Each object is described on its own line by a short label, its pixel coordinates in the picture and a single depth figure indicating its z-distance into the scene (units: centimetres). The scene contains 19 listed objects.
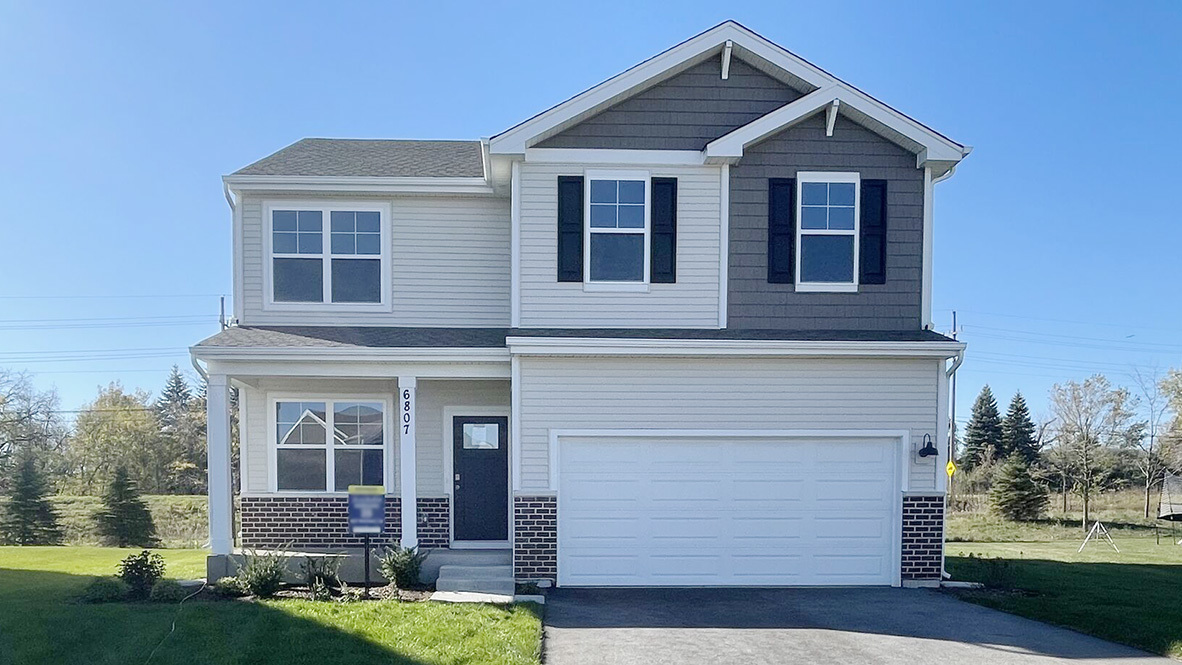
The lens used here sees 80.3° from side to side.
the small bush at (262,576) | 849
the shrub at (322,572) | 883
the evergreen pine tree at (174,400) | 3629
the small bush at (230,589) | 855
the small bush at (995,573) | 980
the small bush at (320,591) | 841
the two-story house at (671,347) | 946
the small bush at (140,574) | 848
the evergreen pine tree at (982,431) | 3853
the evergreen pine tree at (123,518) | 1758
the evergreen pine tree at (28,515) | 1841
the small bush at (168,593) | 830
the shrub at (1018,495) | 2248
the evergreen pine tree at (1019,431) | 3791
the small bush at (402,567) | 899
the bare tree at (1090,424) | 2325
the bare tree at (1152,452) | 2286
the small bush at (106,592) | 824
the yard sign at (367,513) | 870
